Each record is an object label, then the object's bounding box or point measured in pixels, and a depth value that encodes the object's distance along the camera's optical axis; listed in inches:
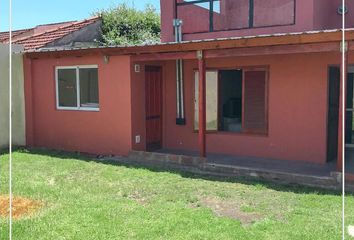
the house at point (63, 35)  617.6
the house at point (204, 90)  411.2
